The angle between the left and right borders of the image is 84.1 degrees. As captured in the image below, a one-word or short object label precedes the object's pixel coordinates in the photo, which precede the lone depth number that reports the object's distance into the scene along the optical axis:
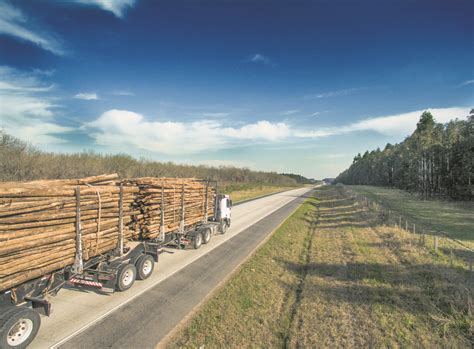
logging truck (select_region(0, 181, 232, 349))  5.68
